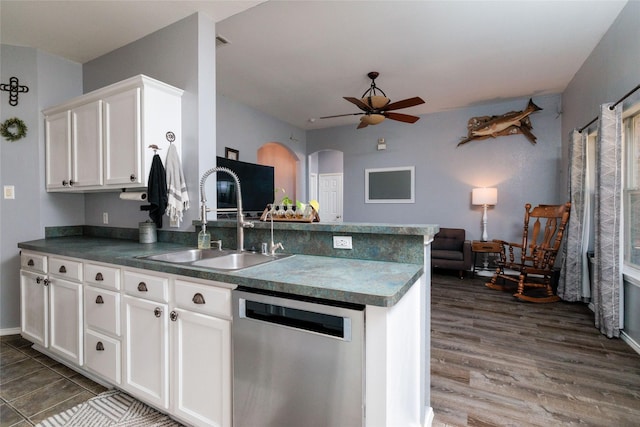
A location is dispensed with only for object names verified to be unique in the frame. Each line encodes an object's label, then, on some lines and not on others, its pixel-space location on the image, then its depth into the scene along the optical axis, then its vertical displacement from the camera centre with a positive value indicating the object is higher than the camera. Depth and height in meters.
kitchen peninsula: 1.03 -0.41
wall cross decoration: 2.69 +1.09
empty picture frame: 5.71 +0.46
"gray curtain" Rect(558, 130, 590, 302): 3.40 -0.23
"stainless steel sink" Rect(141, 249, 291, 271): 1.76 -0.31
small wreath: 2.66 +0.72
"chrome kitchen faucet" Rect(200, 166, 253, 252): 1.89 -0.07
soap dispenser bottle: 2.04 -0.22
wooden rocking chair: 3.63 -0.66
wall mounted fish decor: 4.63 +1.36
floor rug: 1.61 -1.17
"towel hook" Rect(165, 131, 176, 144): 2.24 +0.55
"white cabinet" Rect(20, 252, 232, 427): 1.36 -0.69
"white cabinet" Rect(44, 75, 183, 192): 2.12 +0.59
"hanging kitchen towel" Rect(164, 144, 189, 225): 2.16 +0.16
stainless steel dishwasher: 1.03 -0.58
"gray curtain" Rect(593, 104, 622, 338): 2.58 -0.08
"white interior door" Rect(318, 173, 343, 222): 6.80 +0.31
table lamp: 4.84 +0.17
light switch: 2.66 +0.15
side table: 4.46 -0.60
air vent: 2.92 +1.70
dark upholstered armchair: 4.67 -0.71
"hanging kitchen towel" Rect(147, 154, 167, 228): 2.09 +0.15
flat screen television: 3.33 +0.30
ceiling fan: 3.53 +1.26
